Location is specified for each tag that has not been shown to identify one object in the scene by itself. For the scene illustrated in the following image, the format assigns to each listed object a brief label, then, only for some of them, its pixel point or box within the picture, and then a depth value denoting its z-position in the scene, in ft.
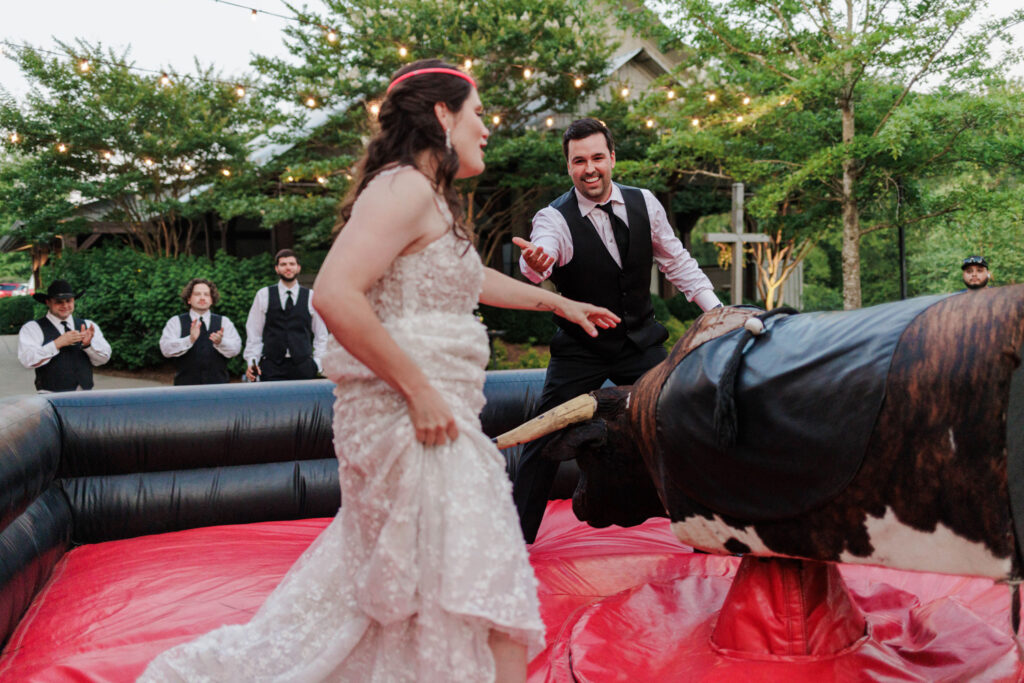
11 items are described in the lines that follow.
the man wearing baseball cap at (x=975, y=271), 20.71
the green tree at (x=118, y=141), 45.14
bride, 5.49
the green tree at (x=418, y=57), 41.01
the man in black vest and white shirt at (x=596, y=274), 11.22
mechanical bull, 5.57
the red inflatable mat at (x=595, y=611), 7.62
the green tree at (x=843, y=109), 35.63
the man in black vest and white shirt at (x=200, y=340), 19.83
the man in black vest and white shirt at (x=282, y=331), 20.45
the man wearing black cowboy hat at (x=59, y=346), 18.17
